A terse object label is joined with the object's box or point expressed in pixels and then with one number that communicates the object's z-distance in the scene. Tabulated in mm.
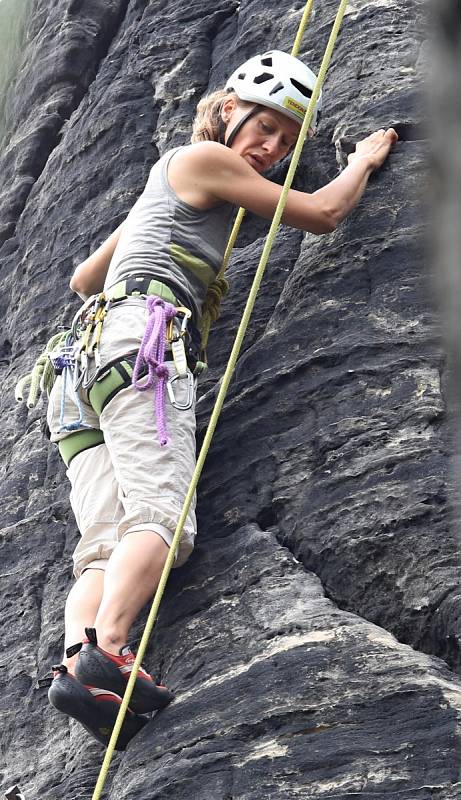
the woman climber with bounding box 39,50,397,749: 9102
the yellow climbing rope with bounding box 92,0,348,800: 8547
